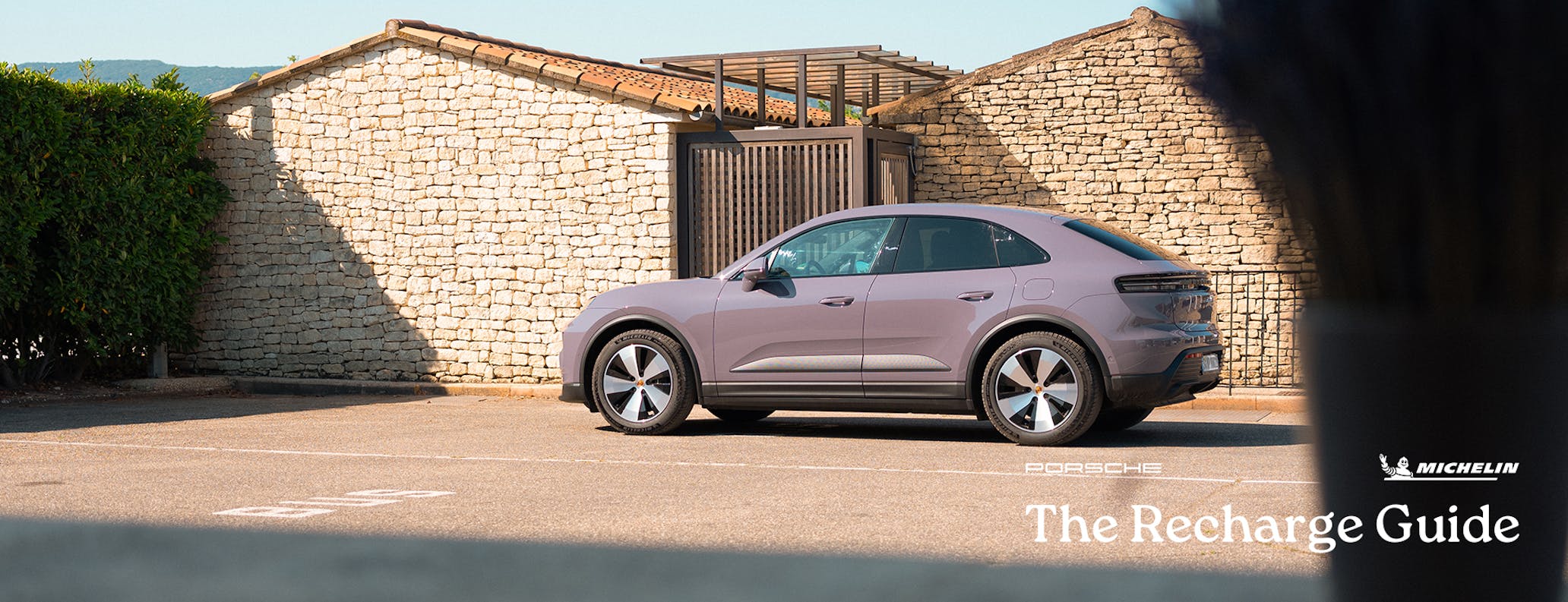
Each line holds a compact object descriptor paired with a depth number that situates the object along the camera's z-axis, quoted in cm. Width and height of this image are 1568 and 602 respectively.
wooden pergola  1473
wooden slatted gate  1436
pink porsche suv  912
